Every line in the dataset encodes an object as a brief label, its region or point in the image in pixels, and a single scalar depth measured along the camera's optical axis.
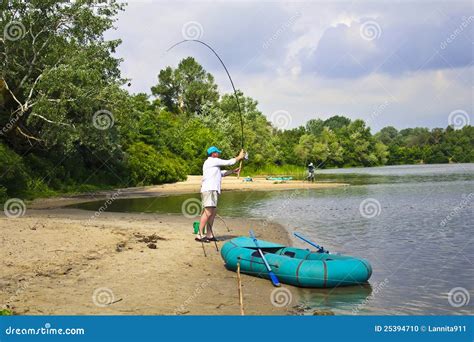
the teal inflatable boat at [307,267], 10.06
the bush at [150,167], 41.72
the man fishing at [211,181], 13.07
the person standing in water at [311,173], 50.35
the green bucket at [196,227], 15.23
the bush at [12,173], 24.98
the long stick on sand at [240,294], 8.17
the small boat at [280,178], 52.84
